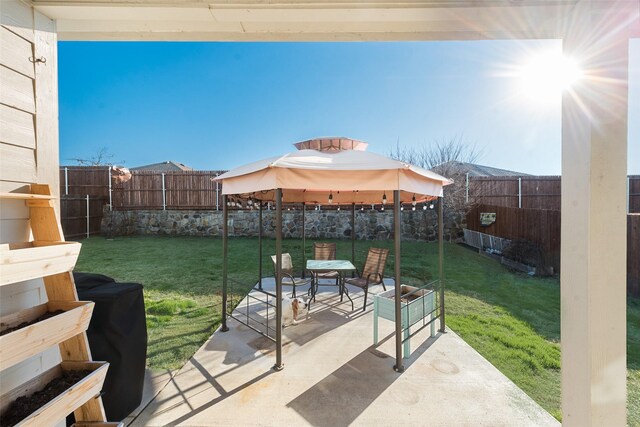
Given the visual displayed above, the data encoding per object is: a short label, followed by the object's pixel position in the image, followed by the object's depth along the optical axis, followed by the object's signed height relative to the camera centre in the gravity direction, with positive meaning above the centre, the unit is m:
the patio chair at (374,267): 4.68 -1.08
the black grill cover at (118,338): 1.99 -0.97
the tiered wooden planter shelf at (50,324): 1.14 -0.53
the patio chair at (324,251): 6.13 -0.95
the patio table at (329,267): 4.75 -1.05
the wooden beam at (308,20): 1.44 +1.10
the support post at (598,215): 1.33 -0.04
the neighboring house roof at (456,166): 11.19 +1.83
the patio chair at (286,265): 5.17 -1.08
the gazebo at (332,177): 2.75 +0.36
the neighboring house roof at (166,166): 24.06 +4.42
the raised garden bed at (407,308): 3.11 -1.21
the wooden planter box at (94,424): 1.50 -1.20
